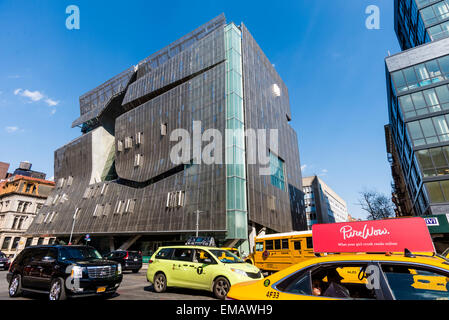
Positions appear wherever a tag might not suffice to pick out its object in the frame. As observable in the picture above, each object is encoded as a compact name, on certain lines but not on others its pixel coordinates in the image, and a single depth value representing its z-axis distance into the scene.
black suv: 6.98
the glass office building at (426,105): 24.27
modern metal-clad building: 29.86
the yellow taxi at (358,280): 2.91
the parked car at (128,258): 17.56
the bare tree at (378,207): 48.81
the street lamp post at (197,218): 27.63
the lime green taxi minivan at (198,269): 8.02
